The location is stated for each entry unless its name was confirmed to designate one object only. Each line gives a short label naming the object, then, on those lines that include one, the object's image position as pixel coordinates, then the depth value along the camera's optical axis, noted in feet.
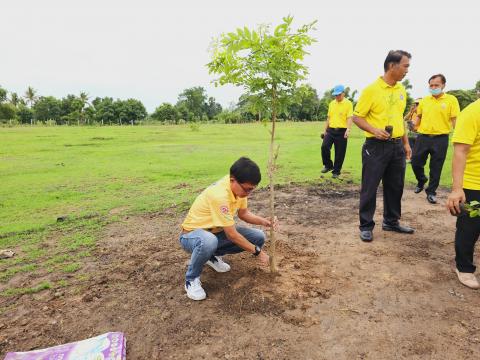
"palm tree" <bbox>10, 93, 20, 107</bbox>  248.32
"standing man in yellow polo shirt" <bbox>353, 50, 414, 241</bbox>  14.74
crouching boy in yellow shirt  10.96
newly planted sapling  11.05
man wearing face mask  21.50
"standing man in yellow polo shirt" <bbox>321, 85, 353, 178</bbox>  27.99
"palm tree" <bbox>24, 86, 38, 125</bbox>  258.37
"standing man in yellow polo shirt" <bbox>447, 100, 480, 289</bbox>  10.84
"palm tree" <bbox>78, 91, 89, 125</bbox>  202.49
